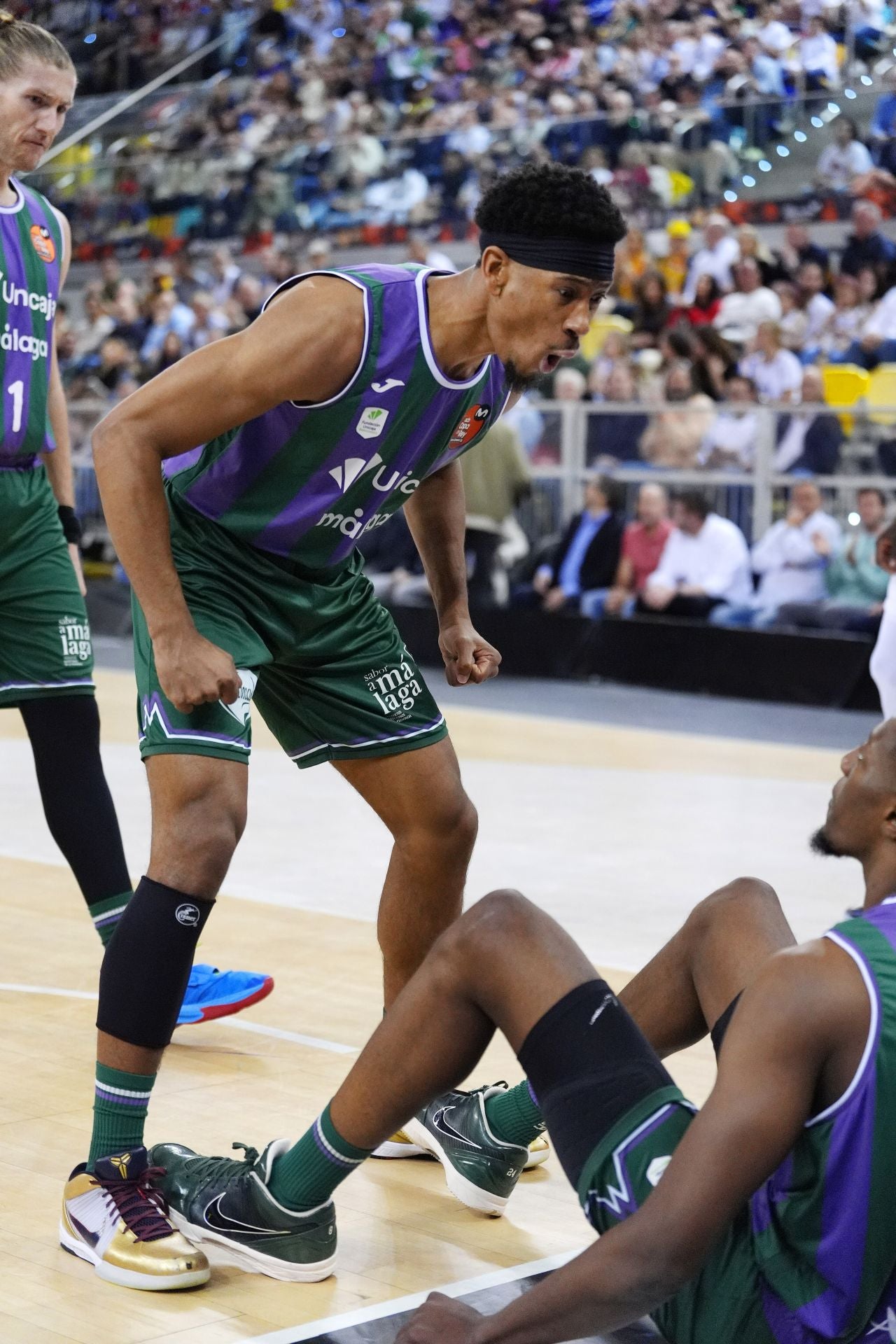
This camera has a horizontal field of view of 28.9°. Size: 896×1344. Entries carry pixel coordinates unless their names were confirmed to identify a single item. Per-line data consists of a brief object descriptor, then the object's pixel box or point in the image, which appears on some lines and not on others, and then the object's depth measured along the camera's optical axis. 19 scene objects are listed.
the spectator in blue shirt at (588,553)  11.28
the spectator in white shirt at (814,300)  12.57
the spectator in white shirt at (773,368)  11.93
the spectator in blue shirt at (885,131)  13.22
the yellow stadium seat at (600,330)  13.50
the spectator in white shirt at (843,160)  13.59
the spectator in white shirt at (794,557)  10.40
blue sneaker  3.77
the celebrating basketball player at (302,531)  2.64
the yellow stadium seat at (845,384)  11.59
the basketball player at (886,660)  3.66
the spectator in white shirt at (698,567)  10.73
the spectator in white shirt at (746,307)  12.88
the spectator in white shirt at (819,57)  14.37
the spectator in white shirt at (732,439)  11.00
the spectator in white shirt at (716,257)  13.36
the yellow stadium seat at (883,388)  11.27
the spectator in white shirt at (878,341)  11.78
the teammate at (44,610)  3.67
